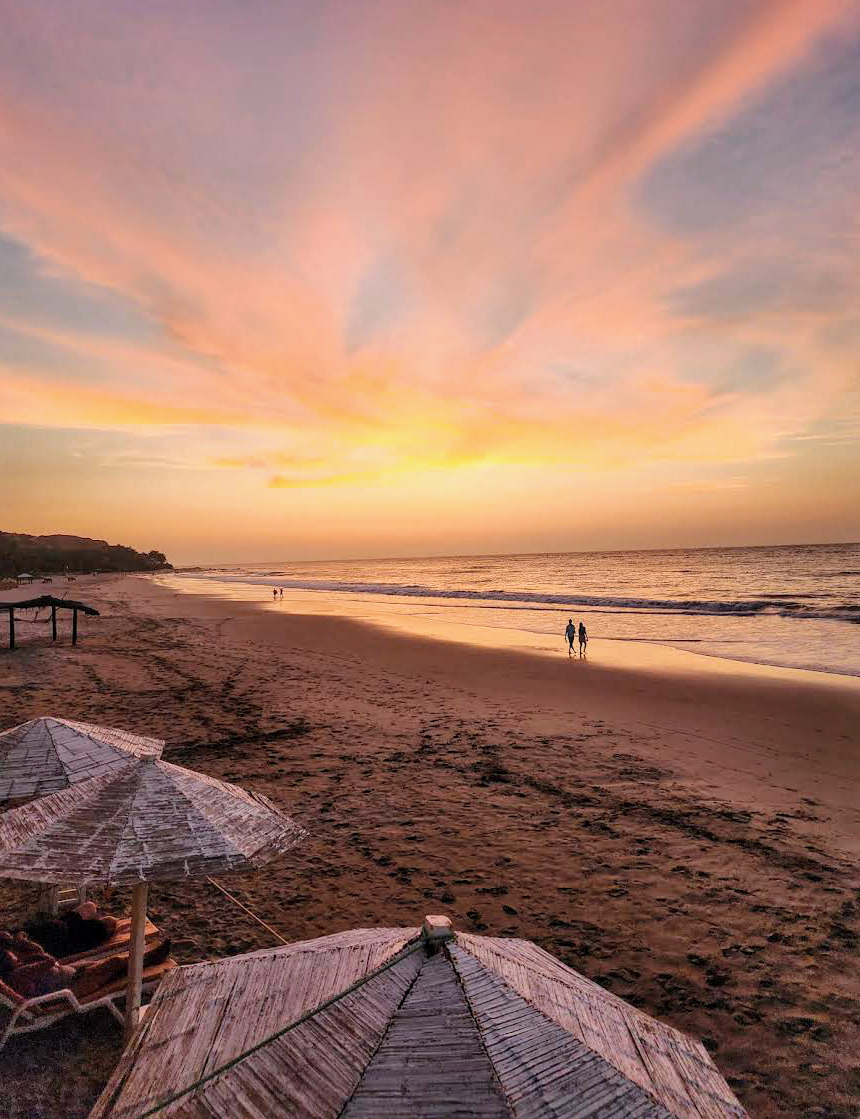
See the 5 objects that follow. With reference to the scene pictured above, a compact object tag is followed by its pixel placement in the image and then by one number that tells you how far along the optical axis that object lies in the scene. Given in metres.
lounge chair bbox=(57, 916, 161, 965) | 5.64
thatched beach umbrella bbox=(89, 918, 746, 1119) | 2.12
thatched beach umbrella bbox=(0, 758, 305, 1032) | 4.12
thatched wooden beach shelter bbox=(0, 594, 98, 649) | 20.42
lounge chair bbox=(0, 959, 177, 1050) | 4.89
